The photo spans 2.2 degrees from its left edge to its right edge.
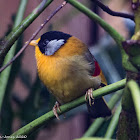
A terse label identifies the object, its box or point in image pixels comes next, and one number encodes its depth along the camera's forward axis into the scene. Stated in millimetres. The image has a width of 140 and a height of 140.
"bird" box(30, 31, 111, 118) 4869
